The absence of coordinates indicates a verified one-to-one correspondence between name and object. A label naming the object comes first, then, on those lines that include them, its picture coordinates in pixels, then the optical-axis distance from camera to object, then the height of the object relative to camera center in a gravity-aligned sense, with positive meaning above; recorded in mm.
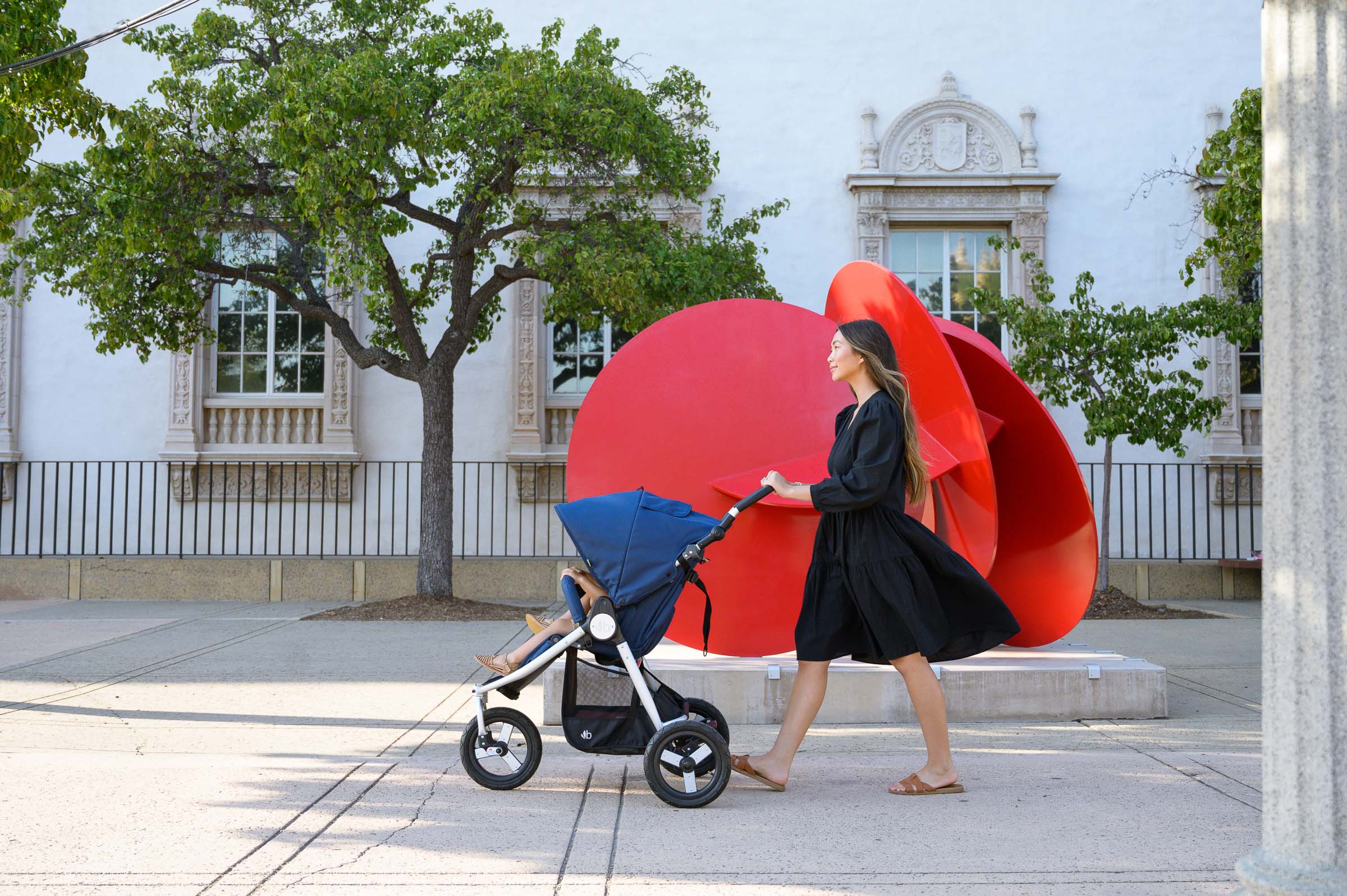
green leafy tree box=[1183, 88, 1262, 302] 7336 +1851
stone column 2363 +21
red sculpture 5477 +167
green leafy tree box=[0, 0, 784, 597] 9906 +2715
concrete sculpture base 5777 -1077
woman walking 4117 -386
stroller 4109 -678
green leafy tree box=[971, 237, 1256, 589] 11422 +1221
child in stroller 4301 -606
